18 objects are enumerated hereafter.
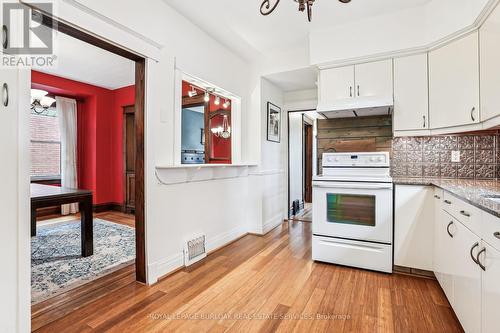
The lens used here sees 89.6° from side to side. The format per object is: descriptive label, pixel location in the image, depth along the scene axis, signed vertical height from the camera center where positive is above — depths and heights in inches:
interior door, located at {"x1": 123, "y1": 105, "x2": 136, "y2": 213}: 201.9 +10.6
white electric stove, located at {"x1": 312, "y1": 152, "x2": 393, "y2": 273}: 96.8 -19.6
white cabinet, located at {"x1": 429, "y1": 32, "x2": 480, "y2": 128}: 90.0 +31.6
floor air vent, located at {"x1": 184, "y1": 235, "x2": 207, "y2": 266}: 104.1 -36.4
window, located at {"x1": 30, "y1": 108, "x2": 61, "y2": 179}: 189.9 +15.4
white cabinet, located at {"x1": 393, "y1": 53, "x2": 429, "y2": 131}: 106.0 +30.9
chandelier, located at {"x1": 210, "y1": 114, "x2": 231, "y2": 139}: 190.1 +28.1
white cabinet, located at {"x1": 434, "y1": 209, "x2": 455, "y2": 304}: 70.7 -26.6
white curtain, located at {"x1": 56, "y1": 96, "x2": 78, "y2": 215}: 194.2 +17.1
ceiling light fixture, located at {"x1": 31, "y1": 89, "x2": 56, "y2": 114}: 147.8 +40.7
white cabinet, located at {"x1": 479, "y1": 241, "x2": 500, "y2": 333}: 43.2 -22.4
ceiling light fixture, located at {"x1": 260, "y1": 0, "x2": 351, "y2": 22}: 61.5 +40.4
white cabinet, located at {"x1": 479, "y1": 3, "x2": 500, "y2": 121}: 74.4 +31.8
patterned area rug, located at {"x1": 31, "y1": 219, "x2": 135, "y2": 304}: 88.1 -40.4
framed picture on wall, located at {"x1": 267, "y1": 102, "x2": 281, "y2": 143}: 158.1 +28.2
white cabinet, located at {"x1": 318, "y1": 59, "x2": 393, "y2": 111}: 109.5 +36.7
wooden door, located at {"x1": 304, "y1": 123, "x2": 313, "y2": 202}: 249.4 +4.4
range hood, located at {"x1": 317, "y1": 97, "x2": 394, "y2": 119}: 105.9 +25.3
